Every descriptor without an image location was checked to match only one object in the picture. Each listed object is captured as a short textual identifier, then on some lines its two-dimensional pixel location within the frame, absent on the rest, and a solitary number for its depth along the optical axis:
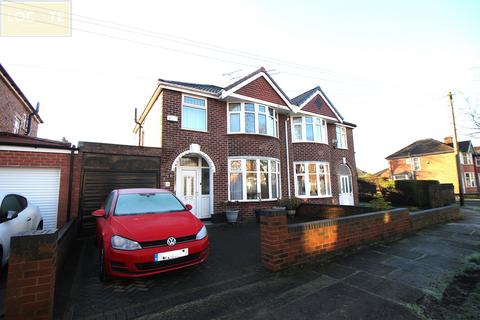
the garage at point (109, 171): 7.97
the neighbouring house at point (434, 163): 31.05
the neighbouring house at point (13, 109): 10.81
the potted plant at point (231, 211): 9.89
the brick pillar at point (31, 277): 2.58
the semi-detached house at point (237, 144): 10.03
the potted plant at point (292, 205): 11.61
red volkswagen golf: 3.62
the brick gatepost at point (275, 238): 4.17
